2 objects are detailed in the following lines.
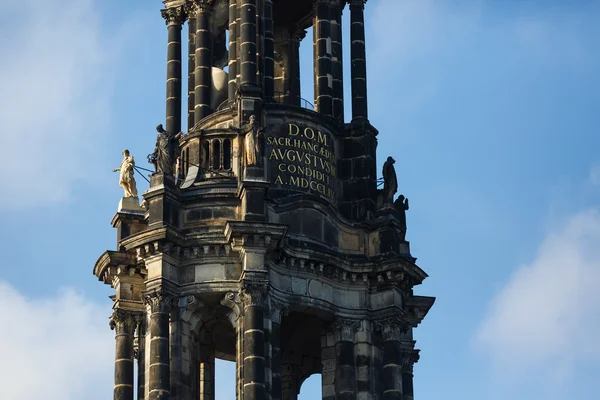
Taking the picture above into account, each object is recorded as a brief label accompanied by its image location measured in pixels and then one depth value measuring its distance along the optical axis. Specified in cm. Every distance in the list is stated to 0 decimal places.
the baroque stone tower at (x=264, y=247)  6694
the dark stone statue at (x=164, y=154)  6844
